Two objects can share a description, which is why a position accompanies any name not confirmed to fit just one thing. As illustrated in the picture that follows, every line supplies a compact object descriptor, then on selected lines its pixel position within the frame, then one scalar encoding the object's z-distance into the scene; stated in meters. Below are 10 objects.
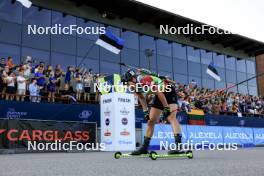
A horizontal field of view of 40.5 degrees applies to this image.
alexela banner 17.63
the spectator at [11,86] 14.05
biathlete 7.42
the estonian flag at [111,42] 19.16
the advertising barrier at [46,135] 13.41
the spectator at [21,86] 14.49
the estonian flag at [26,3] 17.30
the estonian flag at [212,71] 28.56
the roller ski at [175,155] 7.05
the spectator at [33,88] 14.95
